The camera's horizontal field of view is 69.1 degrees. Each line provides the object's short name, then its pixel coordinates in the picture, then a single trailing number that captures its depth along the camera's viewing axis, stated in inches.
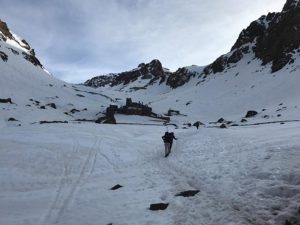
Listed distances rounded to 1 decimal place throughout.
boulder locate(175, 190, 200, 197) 308.6
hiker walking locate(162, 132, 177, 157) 573.7
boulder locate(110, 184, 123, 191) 371.0
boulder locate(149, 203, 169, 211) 281.3
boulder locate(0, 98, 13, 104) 1661.8
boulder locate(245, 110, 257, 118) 1517.4
